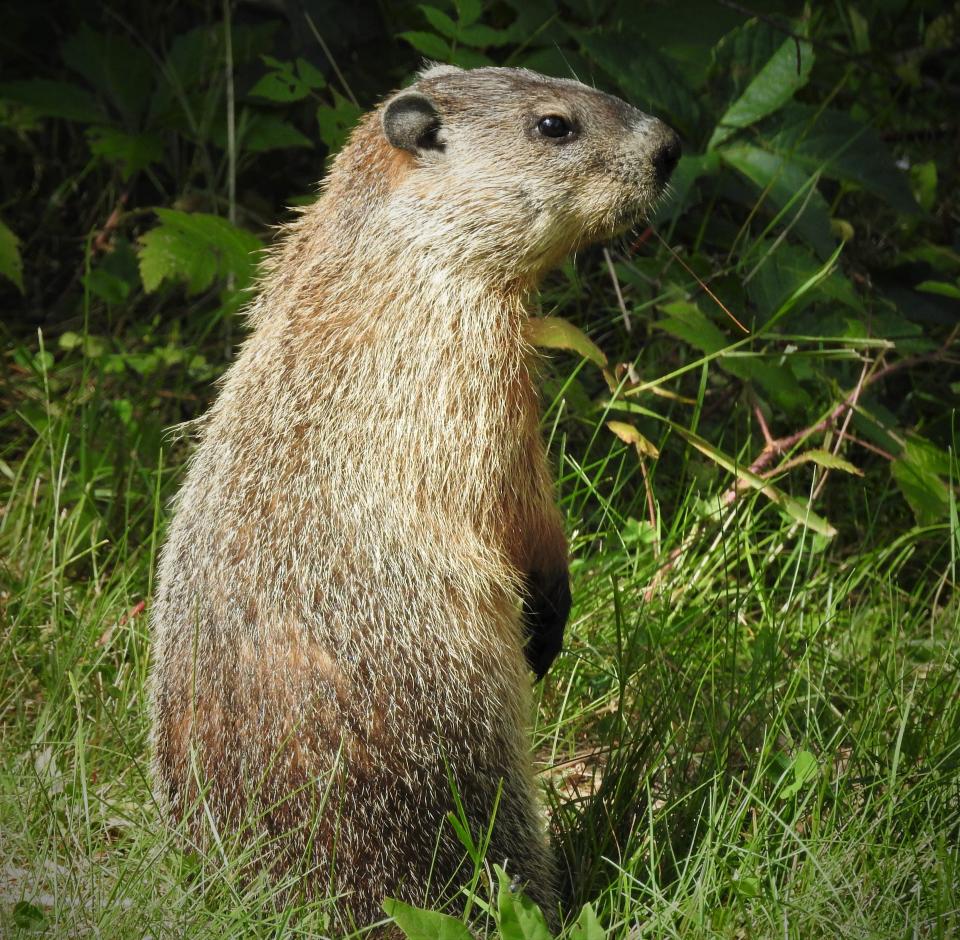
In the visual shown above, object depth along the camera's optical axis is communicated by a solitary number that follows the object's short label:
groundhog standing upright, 5.80
